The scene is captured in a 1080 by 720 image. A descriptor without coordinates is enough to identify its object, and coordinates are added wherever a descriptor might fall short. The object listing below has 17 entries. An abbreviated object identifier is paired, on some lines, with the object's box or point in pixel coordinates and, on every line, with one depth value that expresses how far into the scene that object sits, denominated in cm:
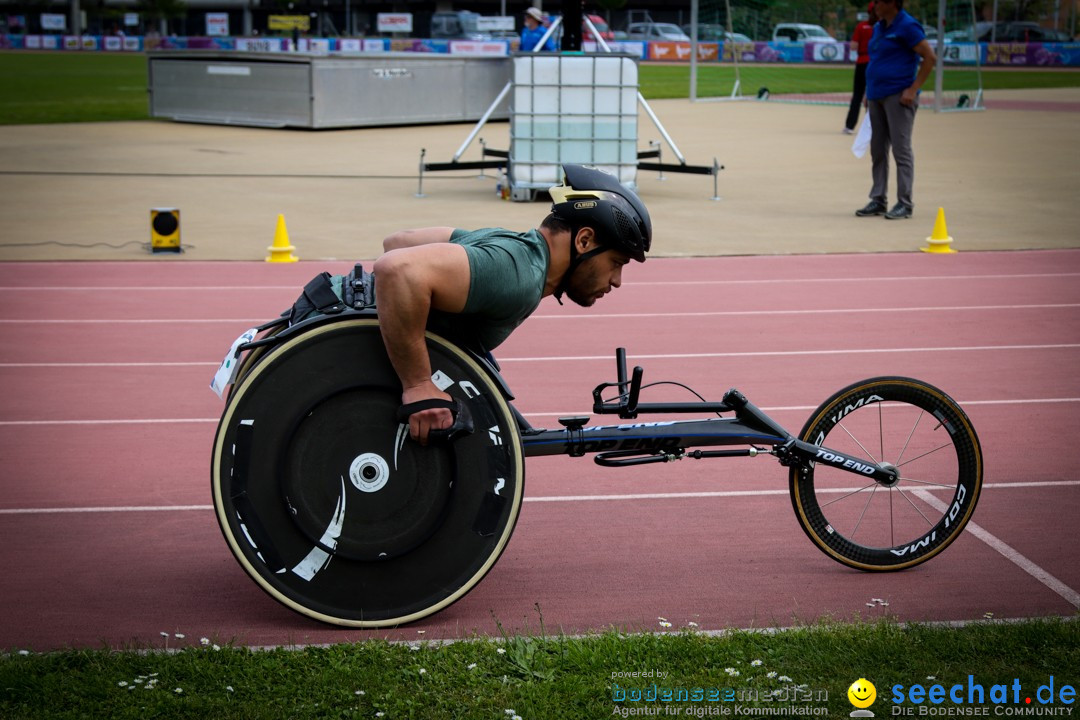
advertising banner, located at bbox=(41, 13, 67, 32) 7869
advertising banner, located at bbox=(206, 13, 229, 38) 7981
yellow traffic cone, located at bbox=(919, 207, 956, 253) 1210
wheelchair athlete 379
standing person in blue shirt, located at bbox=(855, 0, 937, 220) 1324
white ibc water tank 1510
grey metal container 2572
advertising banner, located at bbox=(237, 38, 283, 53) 6216
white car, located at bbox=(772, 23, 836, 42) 5700
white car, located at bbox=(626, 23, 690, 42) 6275
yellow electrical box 1188
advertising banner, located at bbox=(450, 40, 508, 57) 5319
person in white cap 1906
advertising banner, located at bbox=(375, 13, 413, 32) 6962
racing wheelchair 398
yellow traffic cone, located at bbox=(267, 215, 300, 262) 1159
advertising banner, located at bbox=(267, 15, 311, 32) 5581
